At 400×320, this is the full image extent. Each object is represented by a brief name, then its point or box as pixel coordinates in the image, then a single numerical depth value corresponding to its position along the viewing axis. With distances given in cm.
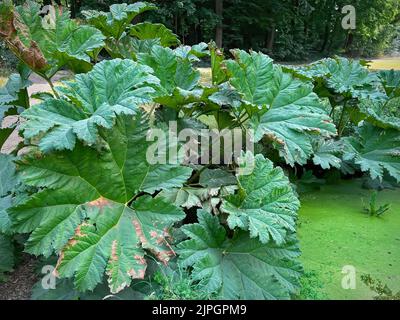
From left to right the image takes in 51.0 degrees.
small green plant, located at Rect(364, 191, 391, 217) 258
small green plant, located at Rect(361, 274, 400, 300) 182
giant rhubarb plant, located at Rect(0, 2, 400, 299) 162
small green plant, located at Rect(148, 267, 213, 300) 165
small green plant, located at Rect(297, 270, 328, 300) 183
